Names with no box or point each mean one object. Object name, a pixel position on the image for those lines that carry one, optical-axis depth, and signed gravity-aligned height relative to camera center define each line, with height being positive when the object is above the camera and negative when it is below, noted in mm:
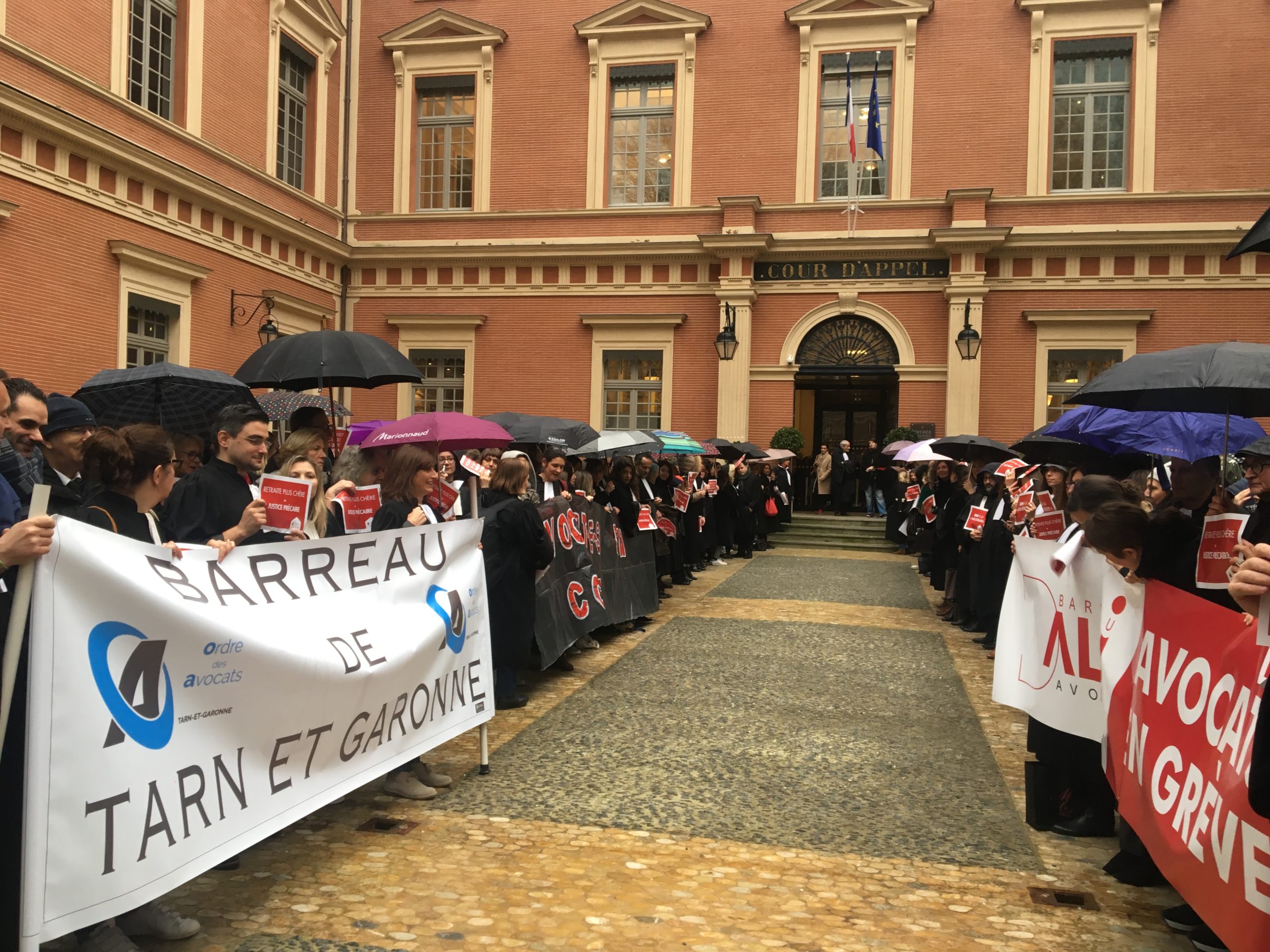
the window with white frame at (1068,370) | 19953 +1967
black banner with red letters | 7730 -1153
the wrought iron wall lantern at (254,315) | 17562 +2346
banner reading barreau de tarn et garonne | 2771 -916
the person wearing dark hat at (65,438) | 5594 -18
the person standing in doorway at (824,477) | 21625 -441
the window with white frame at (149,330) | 15578 +1785
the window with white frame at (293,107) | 20234 +7152
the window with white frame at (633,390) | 21688 +1410
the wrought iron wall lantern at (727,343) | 20156 +2347
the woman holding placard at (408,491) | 5352 -267
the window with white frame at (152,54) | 15680 +6373
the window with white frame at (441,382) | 22516 +1502
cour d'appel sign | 20312 +4022
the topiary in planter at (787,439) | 20359 +363
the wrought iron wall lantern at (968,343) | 19203 +2383
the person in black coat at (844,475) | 21469 -367
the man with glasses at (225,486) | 4254 -209
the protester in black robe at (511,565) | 6738 -828
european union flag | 19172 +6581
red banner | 2877 -1006
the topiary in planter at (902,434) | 19516 +521
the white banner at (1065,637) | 4211 -819
